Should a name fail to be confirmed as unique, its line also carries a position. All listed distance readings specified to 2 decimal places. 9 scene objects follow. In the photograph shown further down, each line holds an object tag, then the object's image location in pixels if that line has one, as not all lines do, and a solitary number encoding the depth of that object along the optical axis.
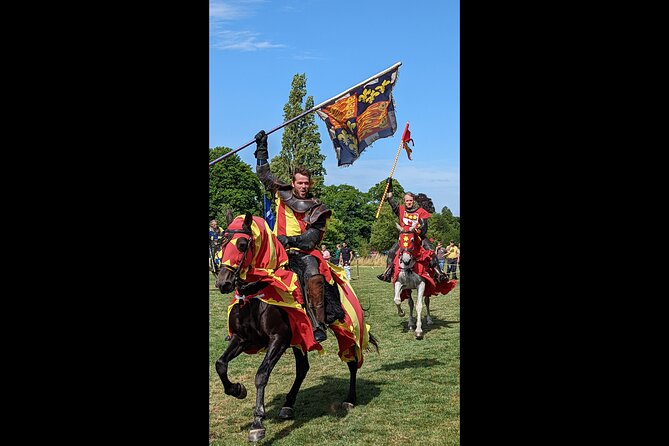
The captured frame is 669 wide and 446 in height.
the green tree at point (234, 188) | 48.69
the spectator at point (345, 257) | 37.19
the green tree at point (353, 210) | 65.62
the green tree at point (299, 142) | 46.72
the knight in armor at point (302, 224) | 8.74
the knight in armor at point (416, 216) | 15.74
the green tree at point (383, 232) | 55.59
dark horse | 7.62
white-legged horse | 15.79
